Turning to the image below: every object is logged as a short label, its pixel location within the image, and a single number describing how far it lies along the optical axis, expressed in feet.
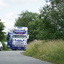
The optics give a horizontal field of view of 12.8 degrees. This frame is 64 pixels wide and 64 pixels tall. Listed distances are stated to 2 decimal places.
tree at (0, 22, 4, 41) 233.96
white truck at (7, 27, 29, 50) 166.50
